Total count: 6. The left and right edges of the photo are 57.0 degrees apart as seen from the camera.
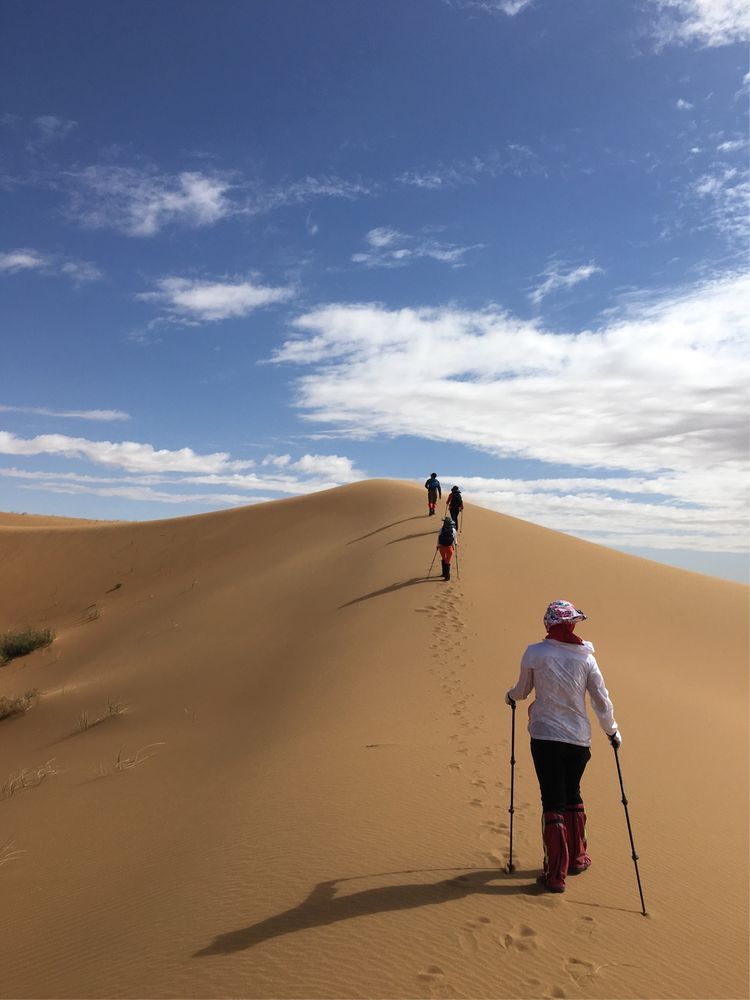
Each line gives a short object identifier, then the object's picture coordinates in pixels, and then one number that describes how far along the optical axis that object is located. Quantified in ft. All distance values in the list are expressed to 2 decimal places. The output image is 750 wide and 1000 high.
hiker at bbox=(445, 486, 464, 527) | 68.95
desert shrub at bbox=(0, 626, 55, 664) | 65.31
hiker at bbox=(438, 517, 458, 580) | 56.49
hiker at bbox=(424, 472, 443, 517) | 80.74
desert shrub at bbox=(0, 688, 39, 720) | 45.34
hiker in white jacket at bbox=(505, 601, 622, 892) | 16.69
